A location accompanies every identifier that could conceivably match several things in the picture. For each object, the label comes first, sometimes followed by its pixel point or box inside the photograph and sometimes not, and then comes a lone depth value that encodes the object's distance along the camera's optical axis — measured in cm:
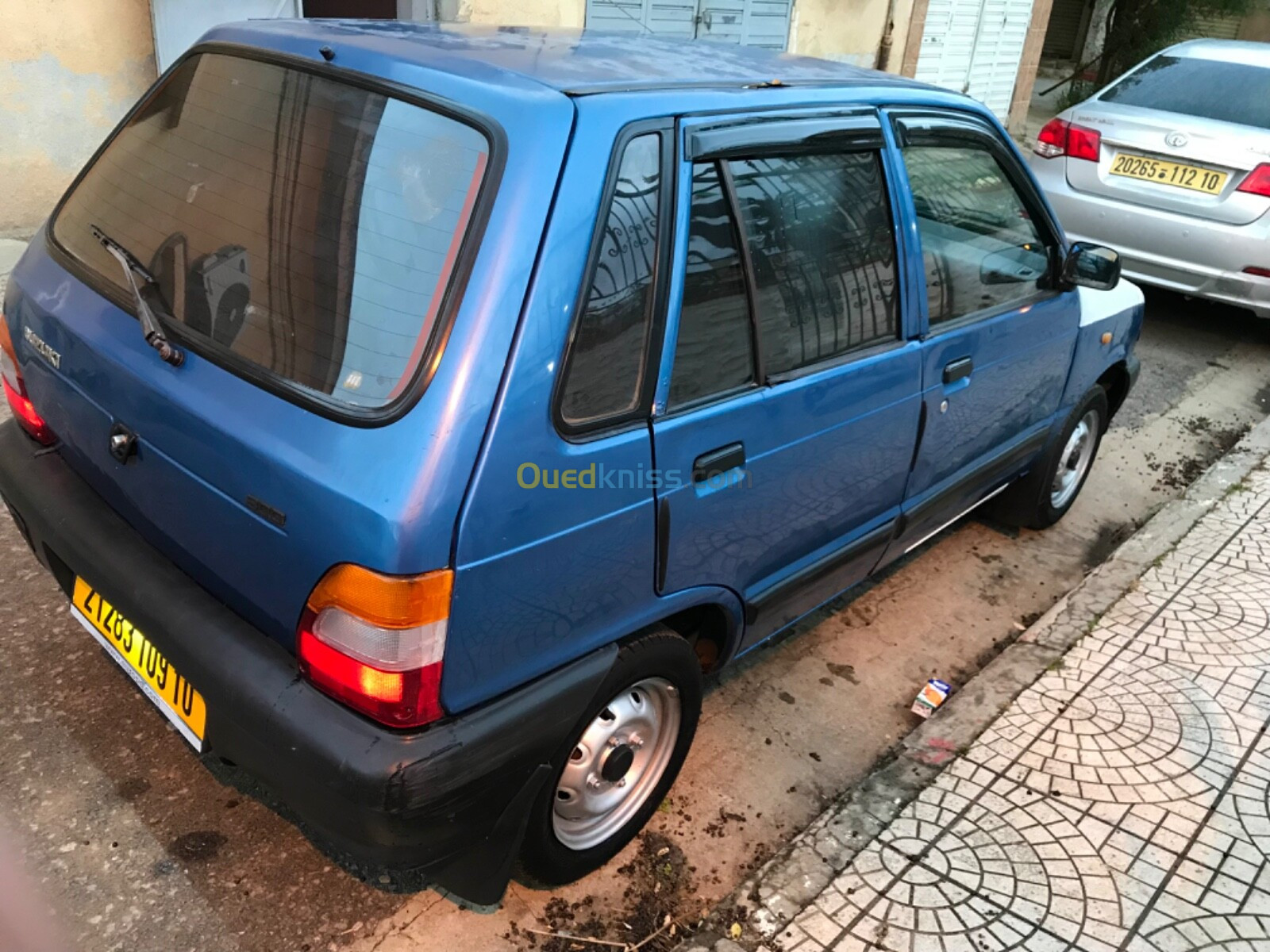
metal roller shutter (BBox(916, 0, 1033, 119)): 1139
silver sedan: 598
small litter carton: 333
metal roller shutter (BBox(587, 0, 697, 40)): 799
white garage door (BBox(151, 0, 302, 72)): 588
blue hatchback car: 183
